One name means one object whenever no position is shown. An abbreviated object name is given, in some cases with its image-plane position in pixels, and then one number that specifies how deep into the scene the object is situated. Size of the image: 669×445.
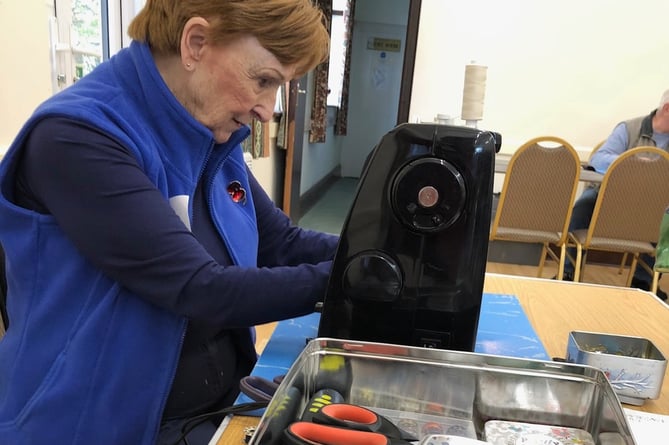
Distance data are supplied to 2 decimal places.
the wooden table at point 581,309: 0.88
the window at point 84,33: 1.57
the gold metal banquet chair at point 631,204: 2.50
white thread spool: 2.38
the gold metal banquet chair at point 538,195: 2.55
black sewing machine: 0.59
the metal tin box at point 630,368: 0.65
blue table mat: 0.73
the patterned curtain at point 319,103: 4.31
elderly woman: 0.62
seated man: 3.07
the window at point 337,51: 5.47
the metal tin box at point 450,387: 0.49
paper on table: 0.59
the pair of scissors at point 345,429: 0.42
